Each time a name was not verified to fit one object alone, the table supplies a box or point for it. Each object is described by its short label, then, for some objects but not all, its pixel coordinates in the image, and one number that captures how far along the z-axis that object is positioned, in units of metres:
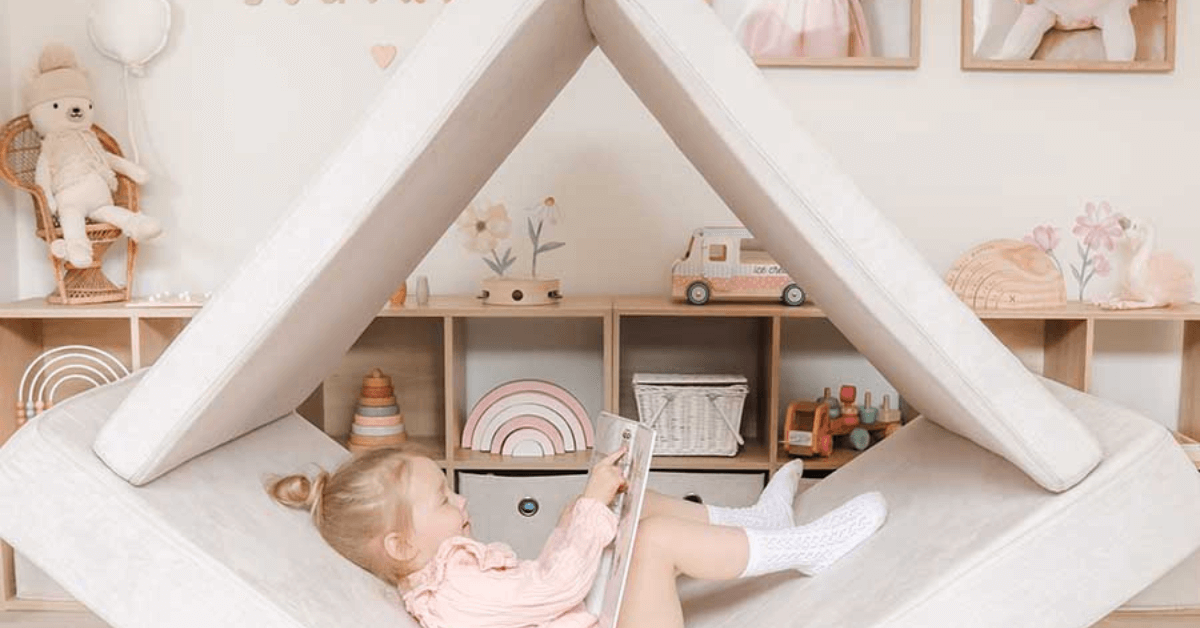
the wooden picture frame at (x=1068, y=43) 2.77
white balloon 2.72
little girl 1.32
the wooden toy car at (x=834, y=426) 2.61
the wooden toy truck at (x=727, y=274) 2.59
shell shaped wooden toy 2.56
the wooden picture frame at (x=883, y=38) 2.76
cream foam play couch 1.01
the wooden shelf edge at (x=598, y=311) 2.52
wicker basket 2.58
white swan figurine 2.60
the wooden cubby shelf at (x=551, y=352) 2.70
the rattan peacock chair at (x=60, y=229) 2.61
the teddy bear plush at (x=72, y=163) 2.56
